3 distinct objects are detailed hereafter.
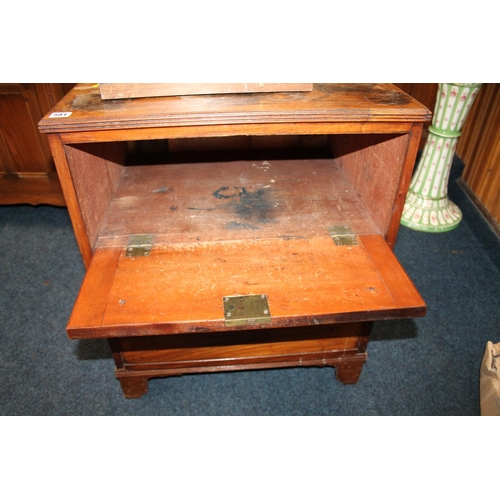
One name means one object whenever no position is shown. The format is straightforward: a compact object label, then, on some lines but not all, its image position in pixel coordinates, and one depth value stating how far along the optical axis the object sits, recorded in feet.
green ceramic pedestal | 5.47
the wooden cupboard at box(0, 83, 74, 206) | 5.37
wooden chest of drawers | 2.85
